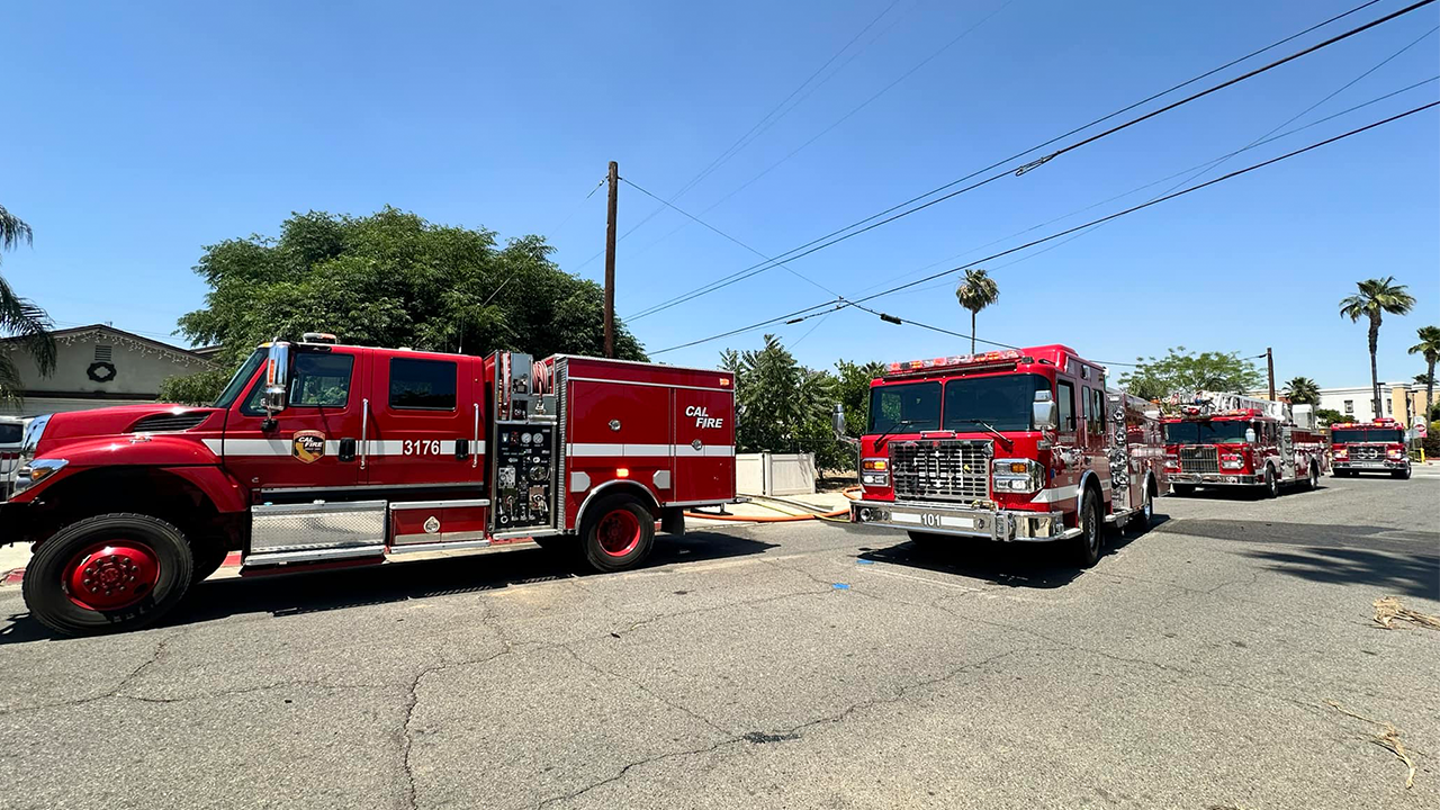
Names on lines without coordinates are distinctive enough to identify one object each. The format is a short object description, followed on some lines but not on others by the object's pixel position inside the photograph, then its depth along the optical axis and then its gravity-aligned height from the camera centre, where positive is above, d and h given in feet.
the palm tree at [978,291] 134.51 +30.88
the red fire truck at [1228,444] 62.54 -0.30
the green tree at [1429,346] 172.57 +24.73
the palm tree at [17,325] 58.80 +11.34
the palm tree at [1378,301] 158.51 +33.65
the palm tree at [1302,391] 221.46 +16.70
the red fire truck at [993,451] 25.62 -0.37
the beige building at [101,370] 70.64 +8.55
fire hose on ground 45.84 -5.33
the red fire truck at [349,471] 18.94 -0.92
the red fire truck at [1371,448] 93.29 -1.14
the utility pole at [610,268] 53.72 +14.82
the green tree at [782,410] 64.64 +3.27
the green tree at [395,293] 56.90 +15.69
